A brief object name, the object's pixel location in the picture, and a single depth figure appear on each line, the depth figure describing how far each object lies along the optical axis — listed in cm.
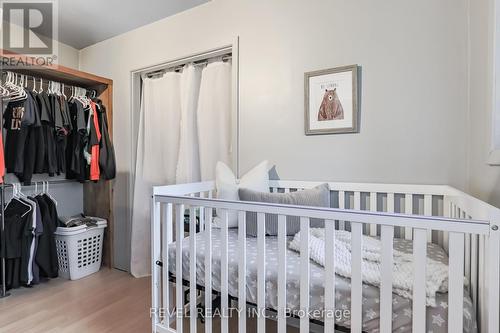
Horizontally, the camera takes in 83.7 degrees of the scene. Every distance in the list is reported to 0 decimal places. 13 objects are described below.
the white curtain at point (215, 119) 224
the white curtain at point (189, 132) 233
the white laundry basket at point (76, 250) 245
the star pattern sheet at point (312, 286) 88
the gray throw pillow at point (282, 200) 152
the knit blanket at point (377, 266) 92
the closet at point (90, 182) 243
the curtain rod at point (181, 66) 226
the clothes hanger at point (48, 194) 246
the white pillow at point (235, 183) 172
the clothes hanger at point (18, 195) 223
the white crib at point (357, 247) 81
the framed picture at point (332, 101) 166
